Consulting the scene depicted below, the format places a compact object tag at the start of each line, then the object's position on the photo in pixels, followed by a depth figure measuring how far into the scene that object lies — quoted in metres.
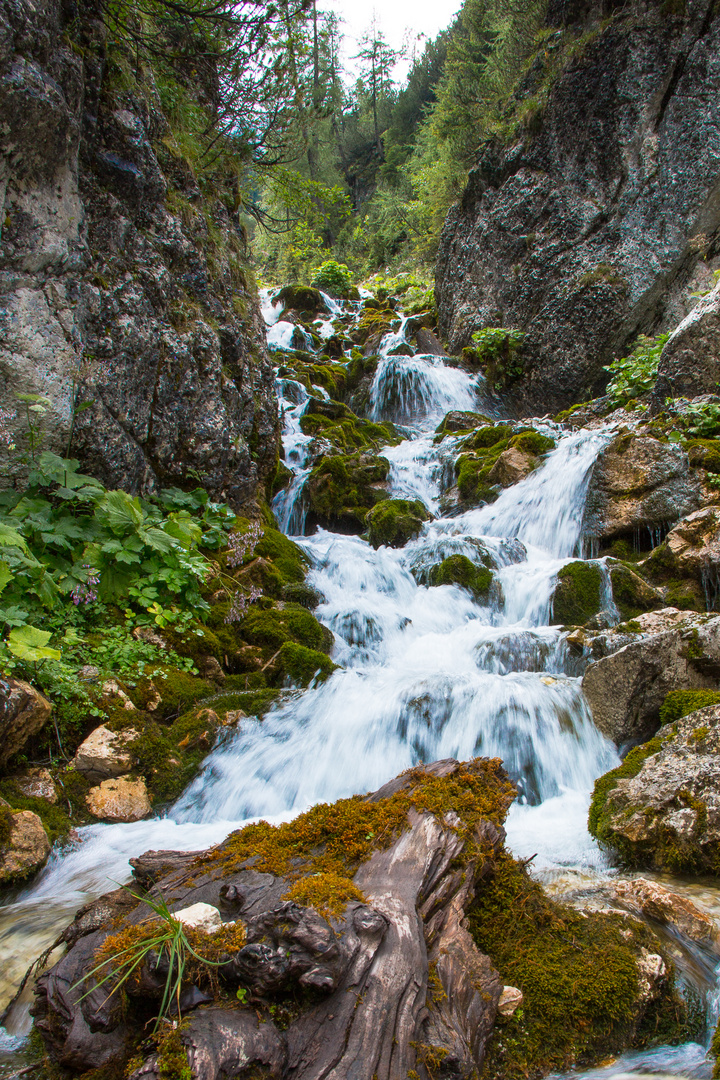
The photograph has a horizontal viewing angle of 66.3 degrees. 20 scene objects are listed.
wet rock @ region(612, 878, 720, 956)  2.36
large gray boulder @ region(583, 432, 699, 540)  7.88
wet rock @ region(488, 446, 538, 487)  10.48
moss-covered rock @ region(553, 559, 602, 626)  7.23
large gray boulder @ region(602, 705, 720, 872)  2.94
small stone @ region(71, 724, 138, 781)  4.12
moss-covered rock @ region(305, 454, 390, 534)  10.77
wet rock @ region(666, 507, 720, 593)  6.70
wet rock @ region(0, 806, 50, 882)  3.21
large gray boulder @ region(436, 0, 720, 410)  12.23
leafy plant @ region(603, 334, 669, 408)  10.81
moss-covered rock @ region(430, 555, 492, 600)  8.22
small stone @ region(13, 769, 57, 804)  3.78
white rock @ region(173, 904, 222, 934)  1.81
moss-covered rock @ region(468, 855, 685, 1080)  1.86
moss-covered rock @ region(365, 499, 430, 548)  9.90
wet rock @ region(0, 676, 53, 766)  3.67
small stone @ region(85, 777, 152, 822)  3.99
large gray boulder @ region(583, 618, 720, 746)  4.46
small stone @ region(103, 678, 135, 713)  4.61
